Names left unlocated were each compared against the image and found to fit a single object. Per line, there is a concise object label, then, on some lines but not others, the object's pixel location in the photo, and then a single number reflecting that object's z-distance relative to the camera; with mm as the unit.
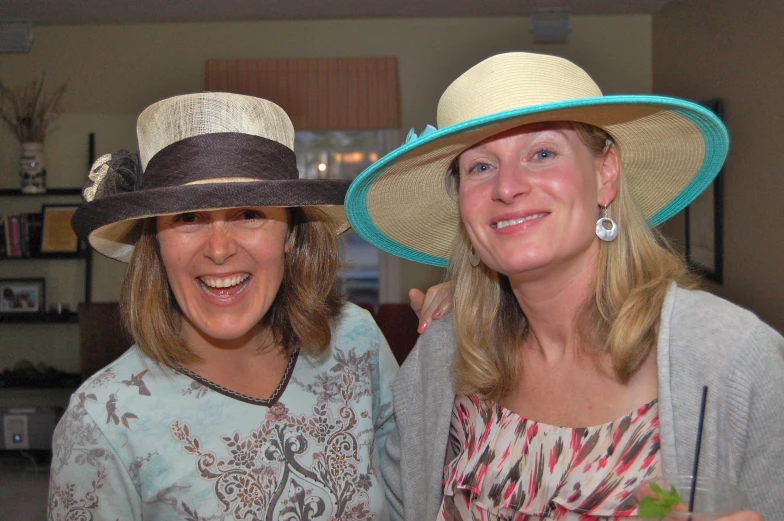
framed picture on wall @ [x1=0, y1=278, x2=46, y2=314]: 6555
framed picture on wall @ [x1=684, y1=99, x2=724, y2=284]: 4992
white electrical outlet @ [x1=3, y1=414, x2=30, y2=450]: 6016
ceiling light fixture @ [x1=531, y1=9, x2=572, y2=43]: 6281
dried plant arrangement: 6488
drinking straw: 1017
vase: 6438
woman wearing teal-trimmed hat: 1261
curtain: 6586
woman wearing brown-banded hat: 1468
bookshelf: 6465
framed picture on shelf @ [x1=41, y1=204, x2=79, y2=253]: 6523
